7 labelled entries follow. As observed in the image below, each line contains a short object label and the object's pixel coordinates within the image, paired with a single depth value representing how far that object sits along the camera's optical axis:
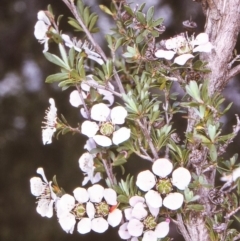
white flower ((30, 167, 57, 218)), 0.46
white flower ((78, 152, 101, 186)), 0.46
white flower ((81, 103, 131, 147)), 0.44
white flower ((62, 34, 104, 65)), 0.46
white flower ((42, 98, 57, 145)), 0.46
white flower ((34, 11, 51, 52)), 0.46
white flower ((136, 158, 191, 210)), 0.44
